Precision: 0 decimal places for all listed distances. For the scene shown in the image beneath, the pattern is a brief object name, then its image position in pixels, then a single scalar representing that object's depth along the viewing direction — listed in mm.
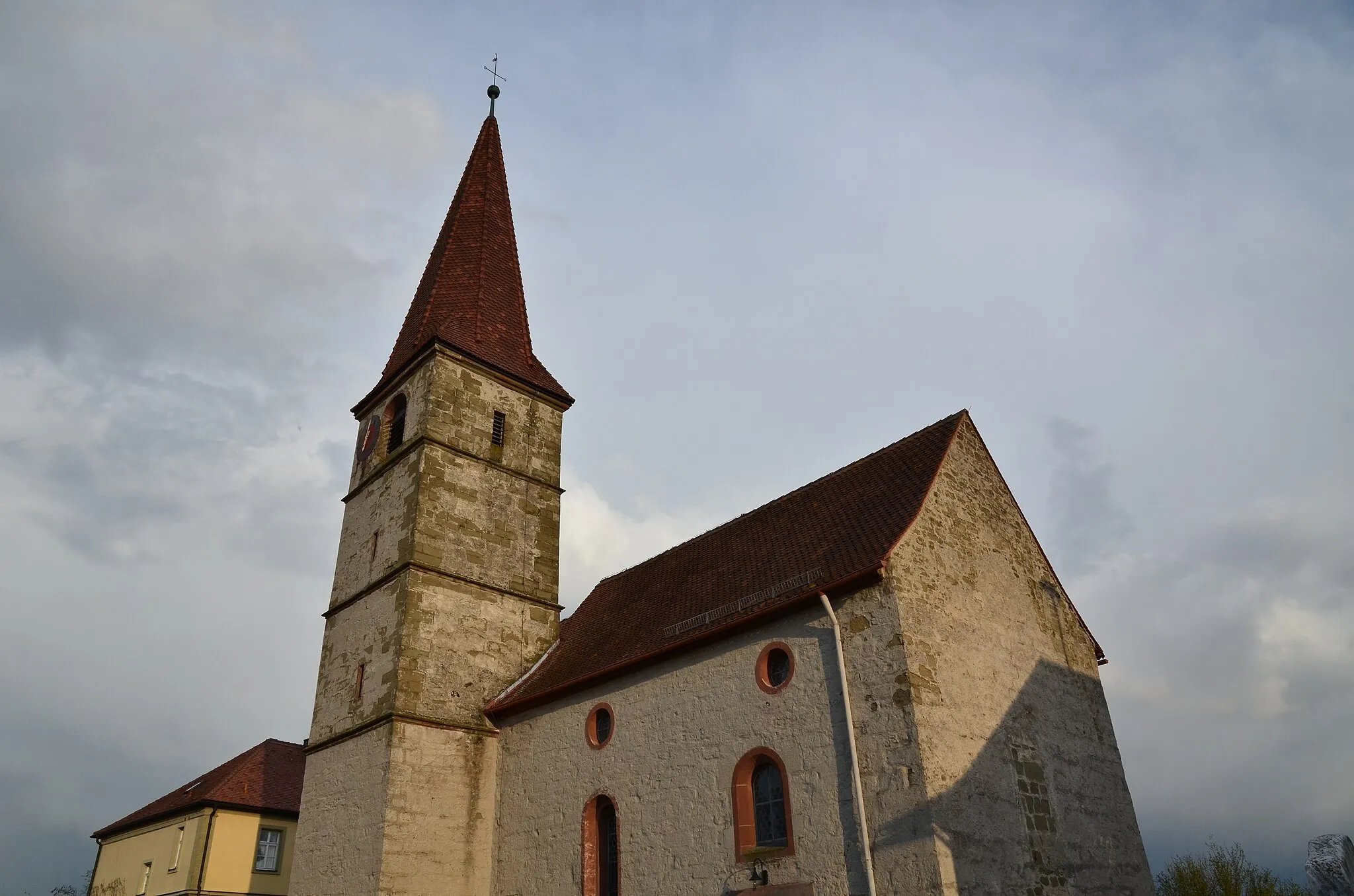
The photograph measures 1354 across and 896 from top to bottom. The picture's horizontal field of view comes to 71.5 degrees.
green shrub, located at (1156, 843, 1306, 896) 21969
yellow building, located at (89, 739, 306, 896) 21656
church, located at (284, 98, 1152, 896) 11664
